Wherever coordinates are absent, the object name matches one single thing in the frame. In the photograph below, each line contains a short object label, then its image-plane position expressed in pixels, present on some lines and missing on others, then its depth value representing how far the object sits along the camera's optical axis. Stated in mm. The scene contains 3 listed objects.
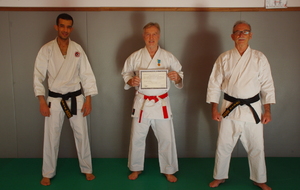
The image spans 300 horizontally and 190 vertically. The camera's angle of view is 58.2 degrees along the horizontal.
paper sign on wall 3029
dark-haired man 2580
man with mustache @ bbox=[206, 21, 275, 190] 2398
